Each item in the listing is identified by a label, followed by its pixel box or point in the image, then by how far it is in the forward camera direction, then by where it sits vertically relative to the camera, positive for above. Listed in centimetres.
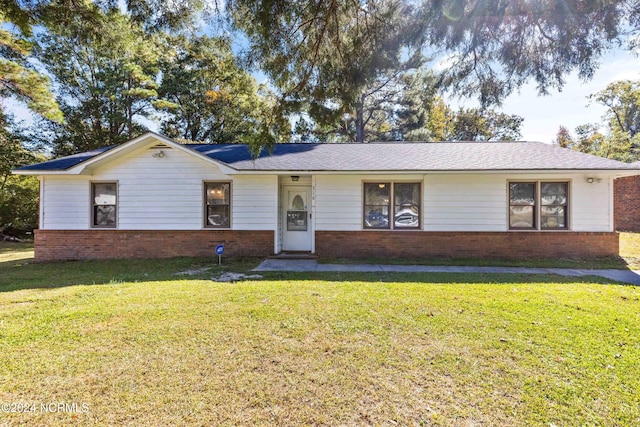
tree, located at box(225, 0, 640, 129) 413 +293
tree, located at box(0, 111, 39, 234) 1518 +145
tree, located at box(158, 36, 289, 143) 2058 +846
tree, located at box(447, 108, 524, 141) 3069 +995
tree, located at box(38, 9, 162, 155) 1892 +852
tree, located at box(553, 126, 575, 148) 3647 +1068
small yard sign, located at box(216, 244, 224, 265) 790 -88
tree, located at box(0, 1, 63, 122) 1269 +609
